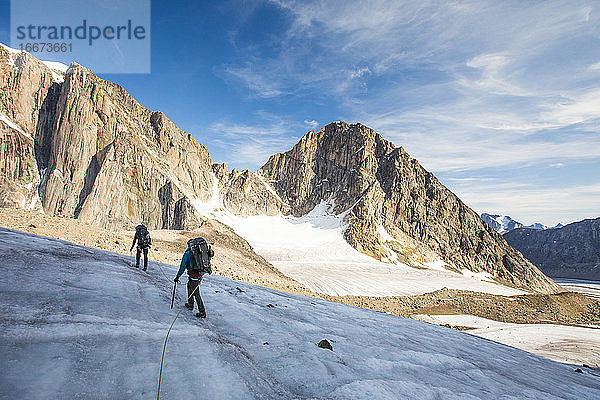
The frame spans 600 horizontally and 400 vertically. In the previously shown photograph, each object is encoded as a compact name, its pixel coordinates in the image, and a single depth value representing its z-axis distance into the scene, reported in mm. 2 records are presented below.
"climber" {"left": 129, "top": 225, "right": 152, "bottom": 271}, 11538
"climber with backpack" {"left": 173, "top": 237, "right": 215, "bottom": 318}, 7180
